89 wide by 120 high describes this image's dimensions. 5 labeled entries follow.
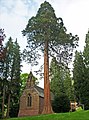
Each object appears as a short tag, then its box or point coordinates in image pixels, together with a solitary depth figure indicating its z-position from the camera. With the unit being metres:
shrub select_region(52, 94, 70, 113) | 20.27
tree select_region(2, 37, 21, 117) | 21.40
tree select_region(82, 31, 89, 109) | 21.99
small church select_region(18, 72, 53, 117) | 20.94
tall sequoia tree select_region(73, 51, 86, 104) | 22.85
